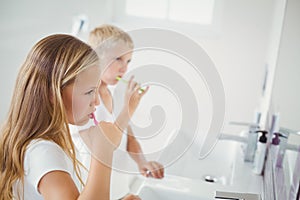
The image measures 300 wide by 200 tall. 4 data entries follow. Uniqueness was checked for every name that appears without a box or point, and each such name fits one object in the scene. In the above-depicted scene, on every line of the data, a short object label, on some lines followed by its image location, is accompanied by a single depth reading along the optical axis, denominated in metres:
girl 0.85
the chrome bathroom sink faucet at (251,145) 1.34
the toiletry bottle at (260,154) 1.23
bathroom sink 1.07
